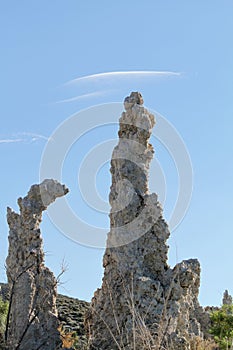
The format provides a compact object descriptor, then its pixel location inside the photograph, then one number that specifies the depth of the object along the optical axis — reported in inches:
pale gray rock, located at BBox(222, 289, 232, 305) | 1103.6
